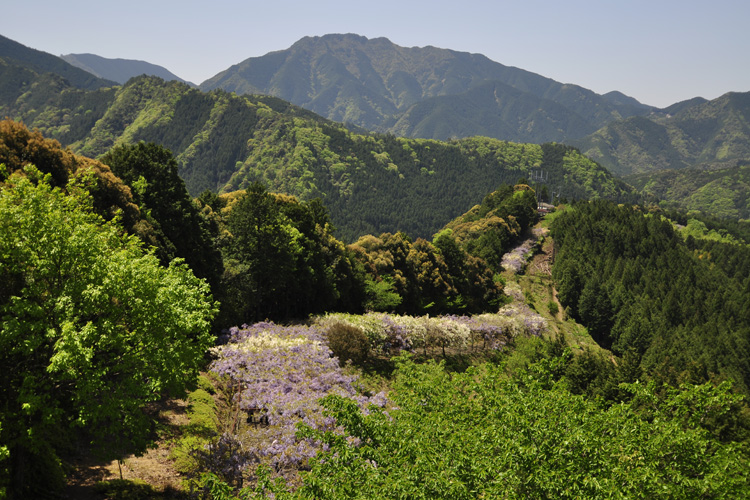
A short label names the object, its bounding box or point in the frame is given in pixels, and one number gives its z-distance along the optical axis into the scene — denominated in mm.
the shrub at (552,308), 93319
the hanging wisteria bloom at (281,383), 22594
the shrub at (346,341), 38656
